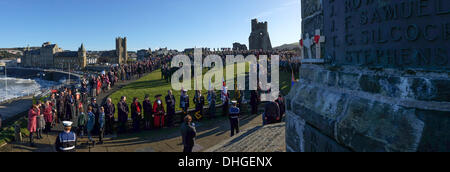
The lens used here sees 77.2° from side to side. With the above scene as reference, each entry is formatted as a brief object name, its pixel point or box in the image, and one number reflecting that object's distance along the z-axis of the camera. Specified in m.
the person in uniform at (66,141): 6.27
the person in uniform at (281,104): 10.90
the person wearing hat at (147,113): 11.15
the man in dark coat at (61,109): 13.31
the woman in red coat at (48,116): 10.95
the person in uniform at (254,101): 12.97
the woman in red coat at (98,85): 18.88
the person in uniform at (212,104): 12.70
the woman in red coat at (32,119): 9.35
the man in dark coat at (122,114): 10.67
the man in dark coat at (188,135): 6.57
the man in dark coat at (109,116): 10.68
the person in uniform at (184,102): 12.25
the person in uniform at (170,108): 11.71
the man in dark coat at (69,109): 12.73
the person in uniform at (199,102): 12.37
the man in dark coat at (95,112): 10.13
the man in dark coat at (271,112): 9.40
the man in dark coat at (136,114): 10.89
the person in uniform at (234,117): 8.99
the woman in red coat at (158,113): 11.34
